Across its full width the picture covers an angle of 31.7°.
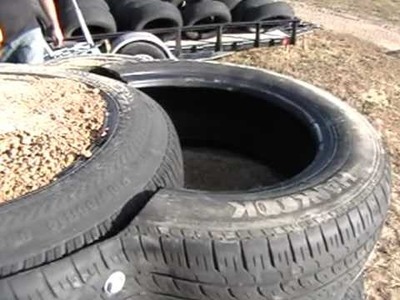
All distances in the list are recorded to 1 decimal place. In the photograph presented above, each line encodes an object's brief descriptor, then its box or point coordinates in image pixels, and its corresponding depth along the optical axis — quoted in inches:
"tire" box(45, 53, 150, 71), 138.8
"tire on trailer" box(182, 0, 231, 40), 281.1
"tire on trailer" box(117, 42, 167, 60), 234.1
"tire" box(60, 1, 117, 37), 238.5
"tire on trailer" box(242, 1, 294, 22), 289.9
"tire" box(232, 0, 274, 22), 297.1
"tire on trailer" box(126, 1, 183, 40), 261.1
